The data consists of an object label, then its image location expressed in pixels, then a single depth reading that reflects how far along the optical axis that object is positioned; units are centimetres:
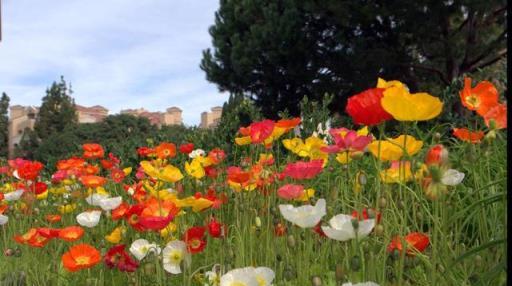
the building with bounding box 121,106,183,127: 5634
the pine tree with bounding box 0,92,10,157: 3258
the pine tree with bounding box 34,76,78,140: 3067
